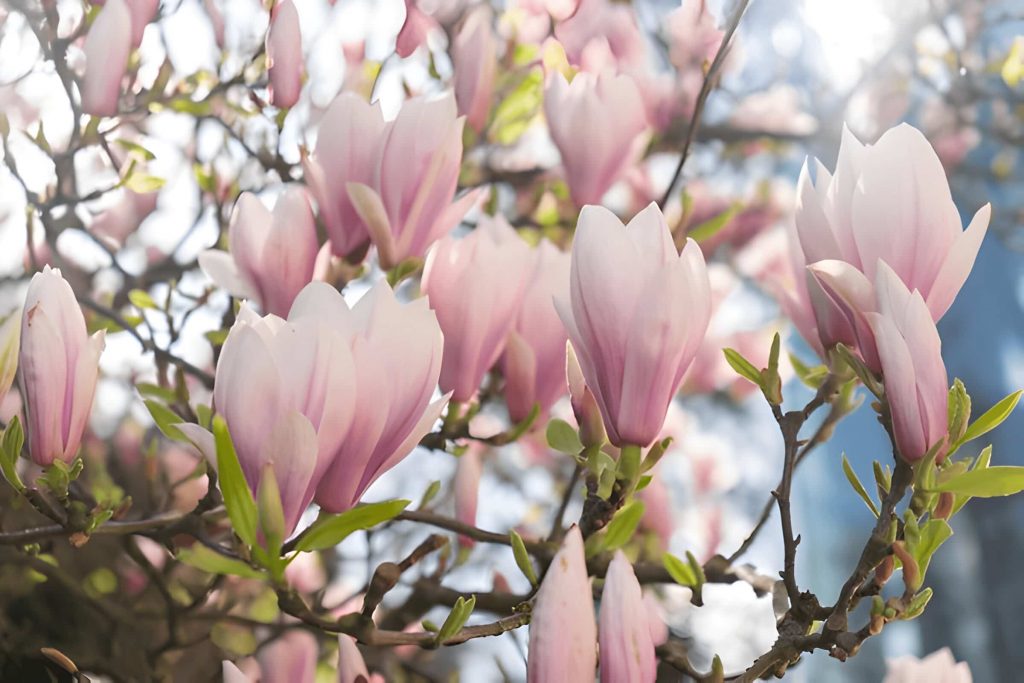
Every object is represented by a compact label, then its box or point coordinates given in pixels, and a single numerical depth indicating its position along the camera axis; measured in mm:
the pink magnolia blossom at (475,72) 1268
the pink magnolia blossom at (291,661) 1198
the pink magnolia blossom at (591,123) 1245
